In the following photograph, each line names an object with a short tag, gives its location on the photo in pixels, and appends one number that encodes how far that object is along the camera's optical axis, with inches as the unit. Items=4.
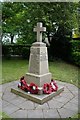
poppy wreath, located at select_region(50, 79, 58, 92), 98.3
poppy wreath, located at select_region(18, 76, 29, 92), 95.7
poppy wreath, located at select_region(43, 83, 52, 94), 93.1
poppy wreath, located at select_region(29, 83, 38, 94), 92.7
